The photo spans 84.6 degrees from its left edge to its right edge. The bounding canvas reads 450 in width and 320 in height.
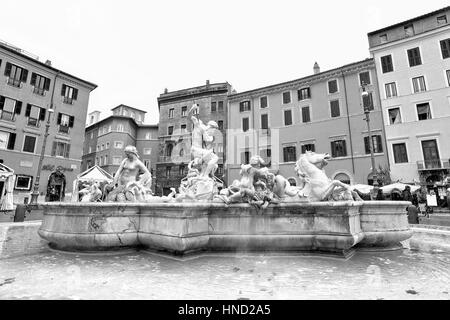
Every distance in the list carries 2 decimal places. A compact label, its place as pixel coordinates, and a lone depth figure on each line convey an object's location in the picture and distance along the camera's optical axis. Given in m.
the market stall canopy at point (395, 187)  17.94
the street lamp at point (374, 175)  13.70
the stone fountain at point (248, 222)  4.21
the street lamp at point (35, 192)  15.80
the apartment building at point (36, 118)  24.12
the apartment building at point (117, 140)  41.28
